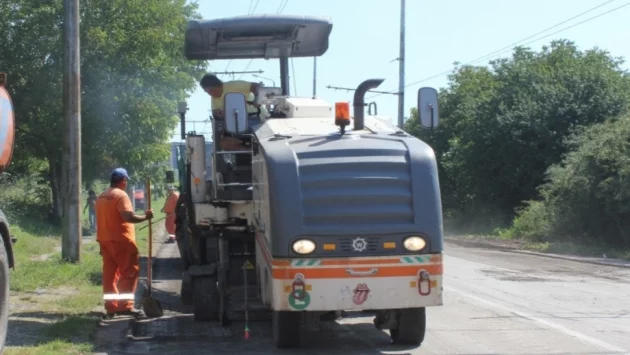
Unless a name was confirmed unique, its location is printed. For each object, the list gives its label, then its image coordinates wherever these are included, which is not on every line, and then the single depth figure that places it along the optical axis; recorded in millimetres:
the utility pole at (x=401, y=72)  47062
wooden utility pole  17375
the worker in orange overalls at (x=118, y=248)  11703
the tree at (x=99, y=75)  29750
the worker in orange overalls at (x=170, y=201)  22734
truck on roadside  8008
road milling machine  8797
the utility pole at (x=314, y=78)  55016
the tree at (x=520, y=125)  40903
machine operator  12336
